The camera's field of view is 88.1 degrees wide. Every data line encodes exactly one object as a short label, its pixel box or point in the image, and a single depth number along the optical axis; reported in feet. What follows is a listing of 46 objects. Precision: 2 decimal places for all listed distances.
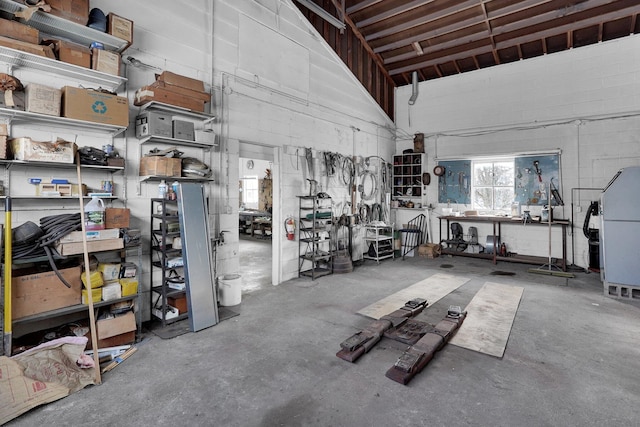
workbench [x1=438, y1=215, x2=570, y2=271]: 21.06
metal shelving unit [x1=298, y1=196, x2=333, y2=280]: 18.88
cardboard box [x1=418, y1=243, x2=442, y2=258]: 24.70
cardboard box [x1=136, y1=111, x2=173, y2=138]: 11.50
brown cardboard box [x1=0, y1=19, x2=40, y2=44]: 8.48
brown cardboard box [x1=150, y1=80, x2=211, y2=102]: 11.62
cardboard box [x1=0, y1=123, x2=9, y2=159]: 8.45
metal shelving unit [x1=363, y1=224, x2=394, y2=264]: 22.81
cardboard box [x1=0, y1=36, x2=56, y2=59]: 8.45
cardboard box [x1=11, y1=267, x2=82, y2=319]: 8.50
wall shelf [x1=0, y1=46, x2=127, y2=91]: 8.80
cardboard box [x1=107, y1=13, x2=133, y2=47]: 10.40
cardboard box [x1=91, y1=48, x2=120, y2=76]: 10.11
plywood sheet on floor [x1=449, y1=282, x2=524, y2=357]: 10.40
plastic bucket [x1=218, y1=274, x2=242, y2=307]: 13.91
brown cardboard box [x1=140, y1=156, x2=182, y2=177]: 11.61
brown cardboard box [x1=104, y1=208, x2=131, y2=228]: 10.14
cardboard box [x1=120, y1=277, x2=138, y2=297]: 10.17
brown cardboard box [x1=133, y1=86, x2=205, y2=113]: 11.41
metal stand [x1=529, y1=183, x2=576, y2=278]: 19.10
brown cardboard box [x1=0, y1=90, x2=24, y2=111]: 8.63
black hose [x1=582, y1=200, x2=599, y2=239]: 18.83
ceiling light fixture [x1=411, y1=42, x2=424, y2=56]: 24.42
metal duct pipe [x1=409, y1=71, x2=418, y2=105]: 27.22
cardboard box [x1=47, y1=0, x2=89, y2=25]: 9.27
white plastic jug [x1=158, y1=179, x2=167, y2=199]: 11.92
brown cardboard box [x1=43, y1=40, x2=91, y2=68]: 9.43
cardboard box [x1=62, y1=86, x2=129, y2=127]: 9.42
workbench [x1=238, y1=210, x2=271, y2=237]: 34.09
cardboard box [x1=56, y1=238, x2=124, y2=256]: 9.02
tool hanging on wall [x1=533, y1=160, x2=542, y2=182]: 22.49
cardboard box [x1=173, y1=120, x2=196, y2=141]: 12.26
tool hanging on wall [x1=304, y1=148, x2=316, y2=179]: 19.69
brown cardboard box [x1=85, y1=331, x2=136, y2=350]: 9.71
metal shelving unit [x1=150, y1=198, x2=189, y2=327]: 11.52
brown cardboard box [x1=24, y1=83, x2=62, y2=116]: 8.91
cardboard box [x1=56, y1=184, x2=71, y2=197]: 9.64
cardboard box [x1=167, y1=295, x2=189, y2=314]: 12.14
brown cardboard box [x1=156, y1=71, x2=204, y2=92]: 11.70
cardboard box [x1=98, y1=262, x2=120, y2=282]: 9.82
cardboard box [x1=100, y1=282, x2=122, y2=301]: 9.73
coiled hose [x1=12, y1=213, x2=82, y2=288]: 8.72
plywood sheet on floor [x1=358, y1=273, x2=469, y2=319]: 13.41
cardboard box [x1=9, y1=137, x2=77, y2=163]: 8.84
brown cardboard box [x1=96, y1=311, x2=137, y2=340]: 9.52
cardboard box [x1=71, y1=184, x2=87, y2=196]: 9.96
